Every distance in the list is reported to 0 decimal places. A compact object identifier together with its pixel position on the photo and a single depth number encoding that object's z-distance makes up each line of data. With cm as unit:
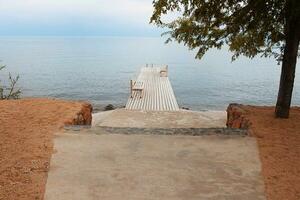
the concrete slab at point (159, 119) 1026
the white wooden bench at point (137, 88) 1847
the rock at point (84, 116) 675
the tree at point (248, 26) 631
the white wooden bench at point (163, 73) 2797
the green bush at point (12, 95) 1086
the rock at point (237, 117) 673
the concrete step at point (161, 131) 600
